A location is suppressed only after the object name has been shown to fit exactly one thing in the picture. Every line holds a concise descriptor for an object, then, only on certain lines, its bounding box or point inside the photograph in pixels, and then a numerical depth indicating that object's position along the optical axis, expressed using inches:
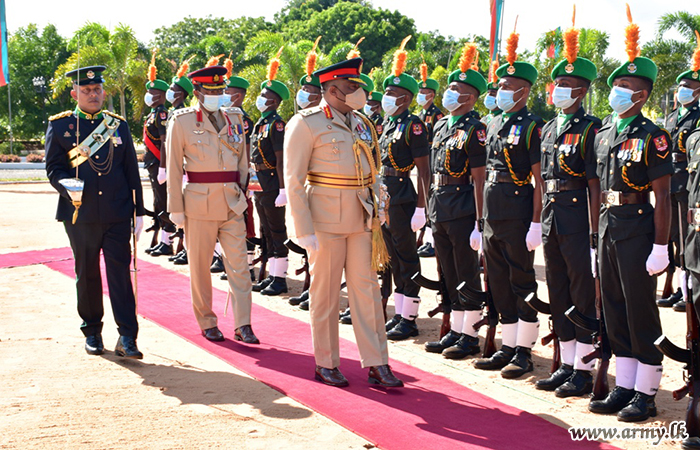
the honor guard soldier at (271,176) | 355.3
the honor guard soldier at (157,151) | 422.3
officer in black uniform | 242.4
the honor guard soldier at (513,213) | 229.8
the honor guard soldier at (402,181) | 279.6
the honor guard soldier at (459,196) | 252.2
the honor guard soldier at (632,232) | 190.5
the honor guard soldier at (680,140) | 329.1
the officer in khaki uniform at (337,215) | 216.5
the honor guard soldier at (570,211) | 211.9
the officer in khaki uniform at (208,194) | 266.1
